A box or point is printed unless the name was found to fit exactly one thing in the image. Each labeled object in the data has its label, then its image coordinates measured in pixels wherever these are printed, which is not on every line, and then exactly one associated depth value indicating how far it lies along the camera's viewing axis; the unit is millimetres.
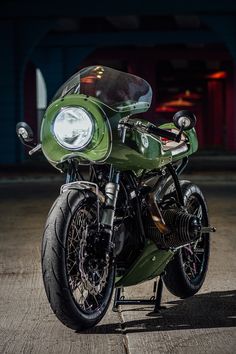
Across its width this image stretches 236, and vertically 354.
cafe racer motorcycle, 4956
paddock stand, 5641
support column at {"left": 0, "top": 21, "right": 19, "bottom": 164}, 26118
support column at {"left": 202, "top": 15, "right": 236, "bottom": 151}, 26278
